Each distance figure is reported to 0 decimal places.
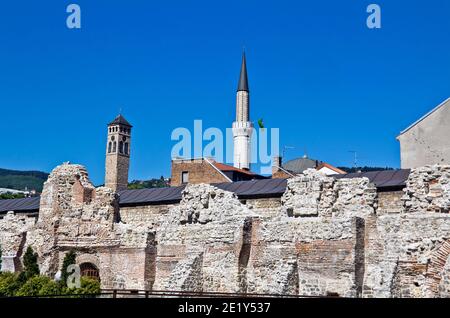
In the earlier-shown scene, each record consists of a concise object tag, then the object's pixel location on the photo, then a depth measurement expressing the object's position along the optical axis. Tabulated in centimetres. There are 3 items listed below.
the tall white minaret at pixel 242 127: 7444
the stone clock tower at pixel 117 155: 7662
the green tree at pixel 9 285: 2630
